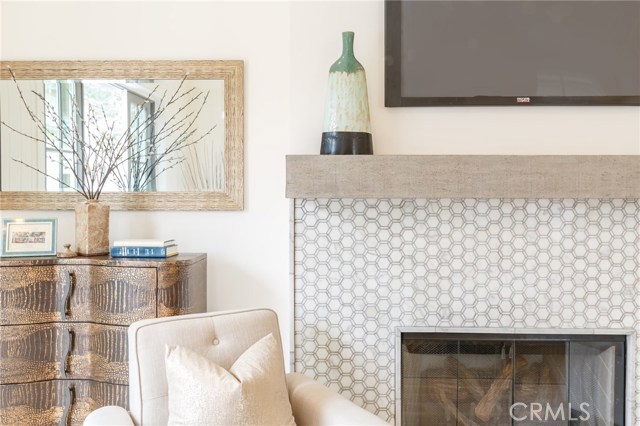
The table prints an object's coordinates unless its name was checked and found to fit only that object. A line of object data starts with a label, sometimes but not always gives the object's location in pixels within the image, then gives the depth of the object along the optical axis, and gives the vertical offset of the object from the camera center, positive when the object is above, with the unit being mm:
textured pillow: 1609 -530
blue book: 2242 -155
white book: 2248 -123
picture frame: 2229 -101
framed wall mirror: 2492 +393
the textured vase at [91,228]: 2304 -65
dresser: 2141 -437
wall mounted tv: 2328 +684
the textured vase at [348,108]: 2227 +425
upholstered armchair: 1693 -483
